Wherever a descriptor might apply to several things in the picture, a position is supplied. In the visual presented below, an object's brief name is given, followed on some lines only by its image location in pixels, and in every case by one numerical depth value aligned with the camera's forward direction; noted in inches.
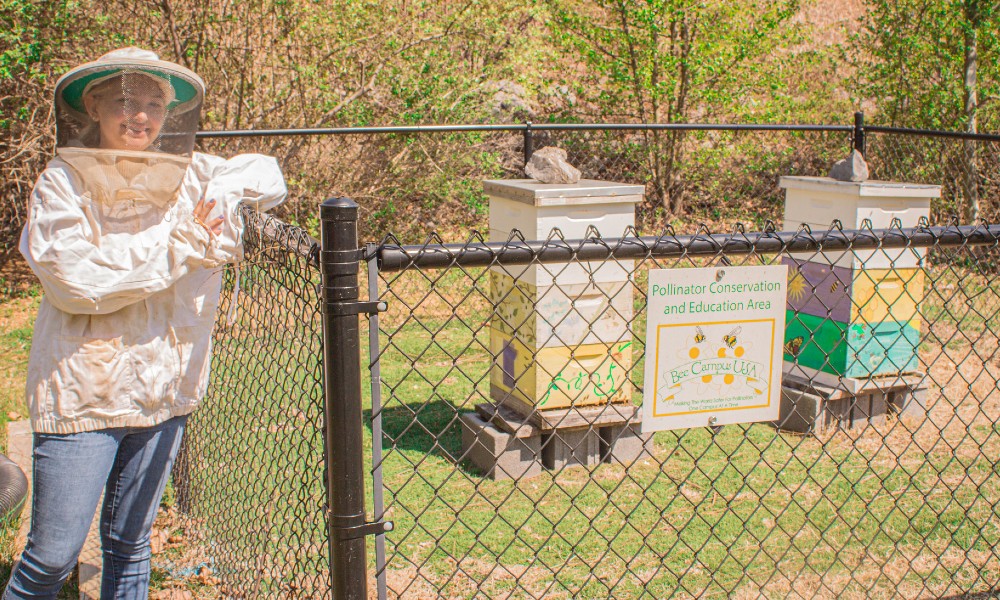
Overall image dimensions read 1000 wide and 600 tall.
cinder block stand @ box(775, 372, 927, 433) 189.3
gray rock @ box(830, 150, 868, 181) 189.3
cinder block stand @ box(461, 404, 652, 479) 165.6
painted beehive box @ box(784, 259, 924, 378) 183.8
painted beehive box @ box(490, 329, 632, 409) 162.6
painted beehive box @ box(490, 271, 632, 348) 160.4
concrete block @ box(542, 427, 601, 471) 171.8
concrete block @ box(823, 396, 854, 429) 196.2
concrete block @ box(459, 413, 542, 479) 165.9
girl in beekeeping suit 82.5
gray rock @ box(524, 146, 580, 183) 178.4
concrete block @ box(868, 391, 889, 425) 198.5
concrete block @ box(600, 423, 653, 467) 175.3
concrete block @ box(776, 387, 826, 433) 192.7
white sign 85.4
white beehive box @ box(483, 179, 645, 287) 157.9
